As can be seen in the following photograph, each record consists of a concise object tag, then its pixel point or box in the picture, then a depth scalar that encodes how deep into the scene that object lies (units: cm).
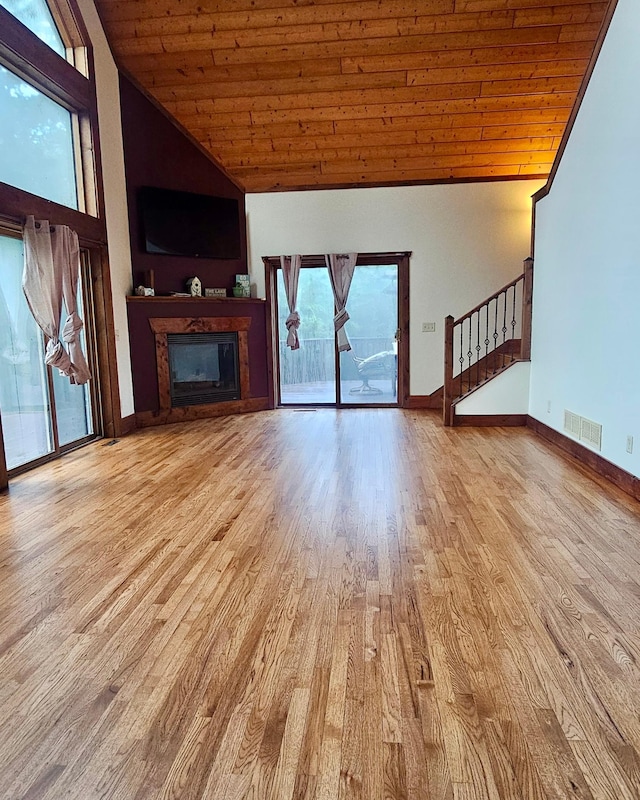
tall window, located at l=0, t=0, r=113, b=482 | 430
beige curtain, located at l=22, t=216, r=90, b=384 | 439
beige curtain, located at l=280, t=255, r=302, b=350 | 759
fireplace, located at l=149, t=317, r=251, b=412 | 663
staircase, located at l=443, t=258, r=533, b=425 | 712
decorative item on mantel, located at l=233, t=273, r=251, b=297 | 743
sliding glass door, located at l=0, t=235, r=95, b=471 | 437
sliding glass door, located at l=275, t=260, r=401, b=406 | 765
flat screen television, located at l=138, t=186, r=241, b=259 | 639
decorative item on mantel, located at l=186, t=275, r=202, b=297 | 682
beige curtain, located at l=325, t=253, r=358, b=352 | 748
